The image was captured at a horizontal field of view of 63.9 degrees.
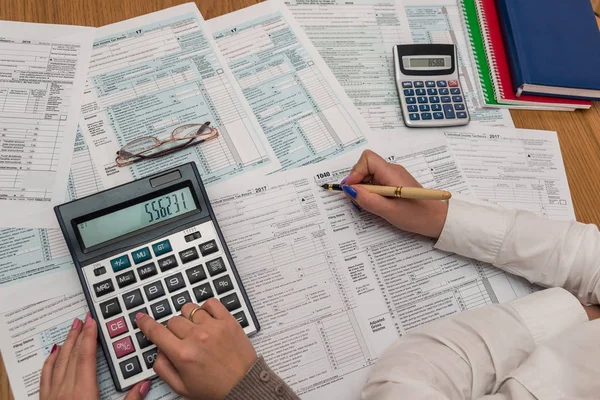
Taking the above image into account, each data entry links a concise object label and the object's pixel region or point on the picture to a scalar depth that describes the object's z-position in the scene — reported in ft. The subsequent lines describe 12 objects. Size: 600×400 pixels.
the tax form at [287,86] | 1.99
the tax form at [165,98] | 1.90
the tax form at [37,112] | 1.77
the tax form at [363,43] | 2.11
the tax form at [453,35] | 2.20
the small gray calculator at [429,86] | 2.09
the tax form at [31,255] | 1.67
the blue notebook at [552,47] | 2.16
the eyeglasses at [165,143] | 1.87
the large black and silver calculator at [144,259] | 1.57
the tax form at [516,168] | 2.04
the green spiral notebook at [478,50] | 2.21
